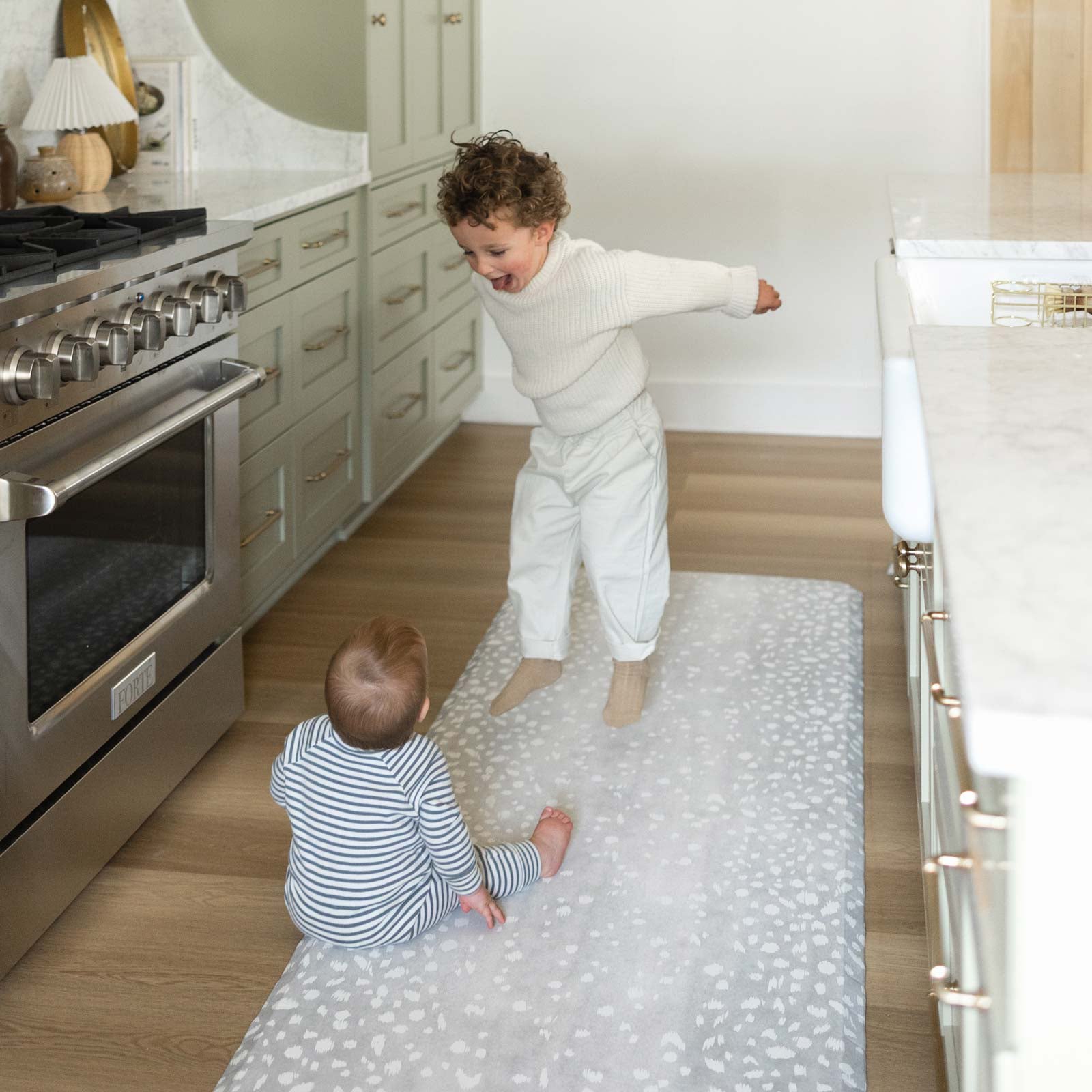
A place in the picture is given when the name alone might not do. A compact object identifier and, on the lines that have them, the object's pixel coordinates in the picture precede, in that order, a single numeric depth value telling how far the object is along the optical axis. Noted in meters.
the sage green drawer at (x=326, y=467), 2.98
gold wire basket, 2.08
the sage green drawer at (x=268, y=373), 2.62
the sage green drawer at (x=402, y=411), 3.46
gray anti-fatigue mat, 1.61
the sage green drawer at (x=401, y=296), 3.38
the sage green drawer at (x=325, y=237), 2.85
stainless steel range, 1.67
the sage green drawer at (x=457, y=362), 4.02
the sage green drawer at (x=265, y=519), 2.69
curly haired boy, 2.20
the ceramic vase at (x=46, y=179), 2.60
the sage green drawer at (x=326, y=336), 2.91
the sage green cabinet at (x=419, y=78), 3.27
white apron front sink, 1.48
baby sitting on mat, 1.69
